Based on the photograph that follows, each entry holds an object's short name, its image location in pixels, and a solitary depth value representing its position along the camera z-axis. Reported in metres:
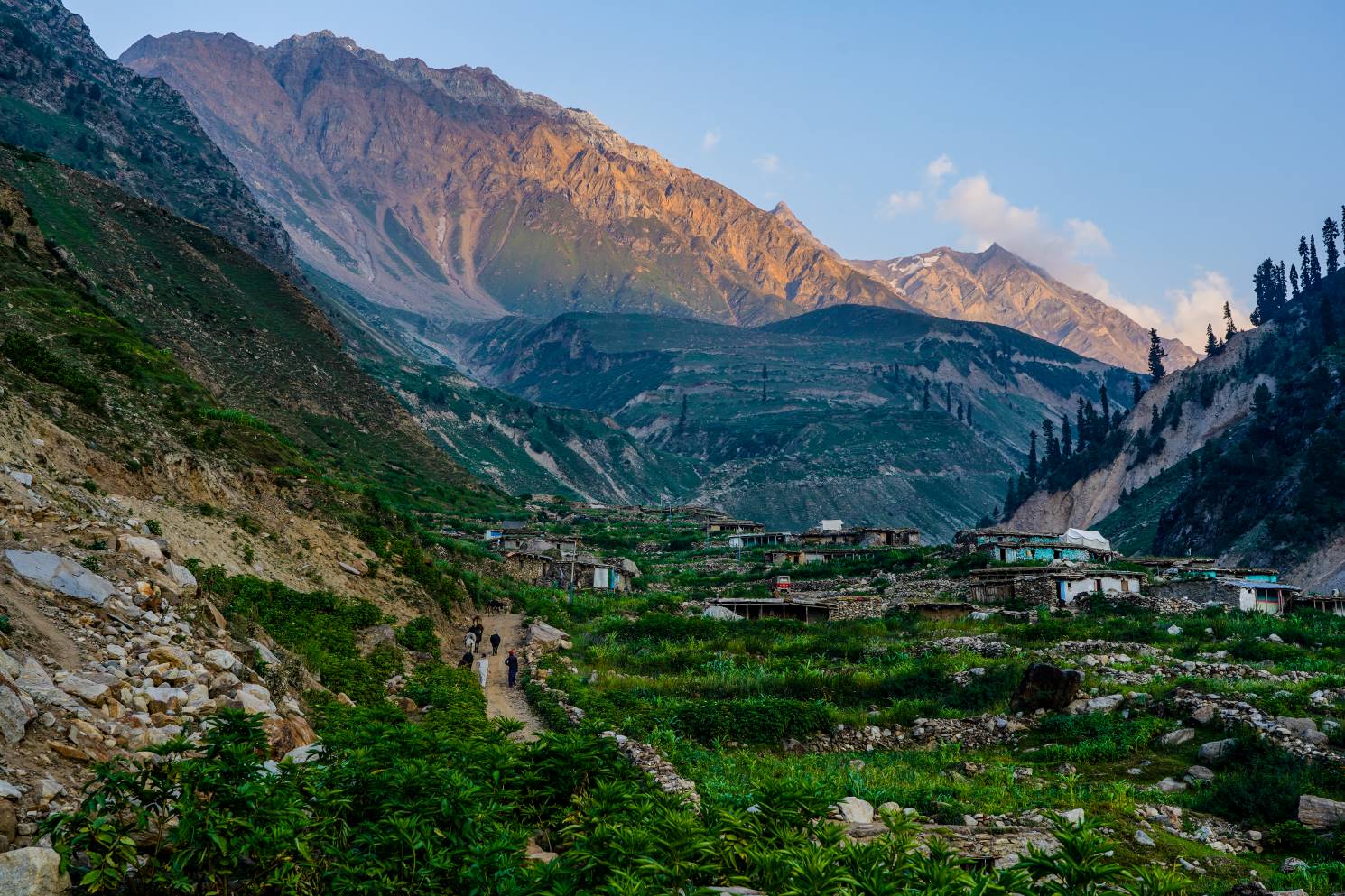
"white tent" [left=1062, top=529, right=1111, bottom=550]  83.75
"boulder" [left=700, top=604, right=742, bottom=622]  53.04
